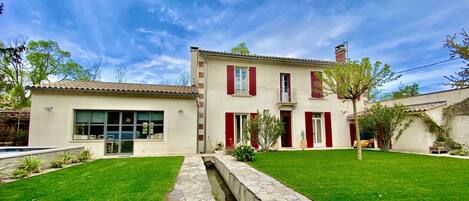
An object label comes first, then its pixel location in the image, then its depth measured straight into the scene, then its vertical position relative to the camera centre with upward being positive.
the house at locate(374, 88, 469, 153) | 10.99 -0.16
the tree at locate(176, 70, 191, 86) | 24.73 +4.83
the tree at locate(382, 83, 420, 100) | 31.38 +4.42
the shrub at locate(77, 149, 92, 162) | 9.34 -1.13
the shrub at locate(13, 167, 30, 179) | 6.11 -1.18
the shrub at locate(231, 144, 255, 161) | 8.53 -0.95
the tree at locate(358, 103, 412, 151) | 11.56 +0.14
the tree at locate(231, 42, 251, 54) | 24.31 +7.69
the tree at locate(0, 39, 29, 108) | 19.06 +3.50
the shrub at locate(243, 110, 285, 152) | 11.99 -0.18
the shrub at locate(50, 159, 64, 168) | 7.73 -1.17
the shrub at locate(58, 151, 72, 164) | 8.31 -1.07
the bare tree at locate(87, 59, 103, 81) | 24.92 +5.62
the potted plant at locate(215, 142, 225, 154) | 12.48 -1.10
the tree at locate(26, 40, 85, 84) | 22.53 +6.01
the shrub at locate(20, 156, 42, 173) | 6.54 -1.01
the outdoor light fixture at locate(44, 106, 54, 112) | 10.27 +0.77
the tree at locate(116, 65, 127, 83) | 24.17 +5.21
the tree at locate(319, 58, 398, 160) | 8.25 +1.64
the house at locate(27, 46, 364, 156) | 10.50 +0.85
